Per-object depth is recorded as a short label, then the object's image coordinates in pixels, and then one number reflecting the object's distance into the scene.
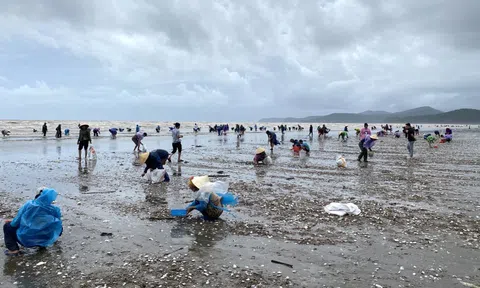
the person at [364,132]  18.72
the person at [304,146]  21.98
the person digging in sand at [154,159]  11.77
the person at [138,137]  22.49
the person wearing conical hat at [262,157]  17.36
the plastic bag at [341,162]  16.34
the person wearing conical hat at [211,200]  7.53
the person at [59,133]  41.46
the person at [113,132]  42.22
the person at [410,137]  19.55
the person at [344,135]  38.47
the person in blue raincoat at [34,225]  5.65
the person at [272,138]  23.73
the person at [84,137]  17.13
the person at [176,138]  17.31
